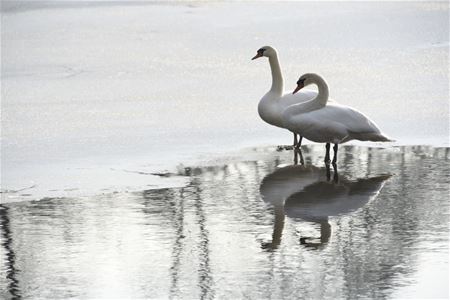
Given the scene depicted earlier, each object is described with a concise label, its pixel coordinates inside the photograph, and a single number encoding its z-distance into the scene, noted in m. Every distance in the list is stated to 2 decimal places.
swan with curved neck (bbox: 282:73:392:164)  17.81
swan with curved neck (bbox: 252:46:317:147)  19.92
